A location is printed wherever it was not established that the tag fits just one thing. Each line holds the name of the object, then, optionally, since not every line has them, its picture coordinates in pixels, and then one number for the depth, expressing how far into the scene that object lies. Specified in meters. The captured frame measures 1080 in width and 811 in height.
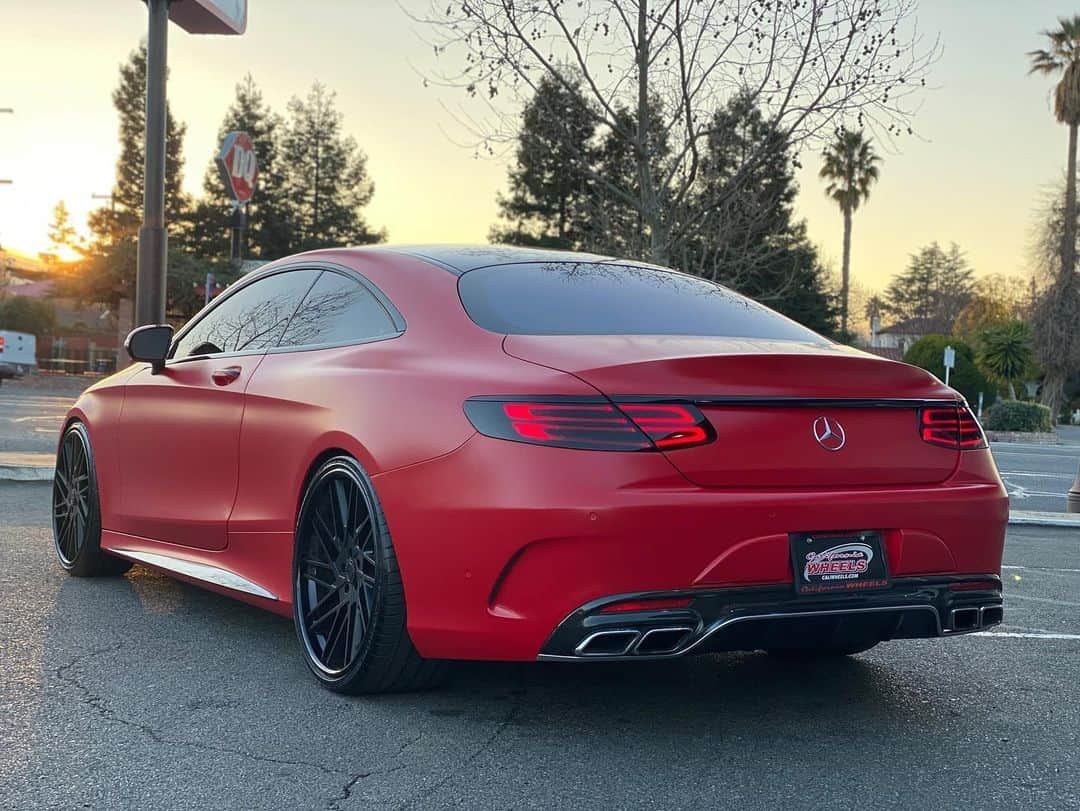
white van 42.66
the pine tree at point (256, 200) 59.06
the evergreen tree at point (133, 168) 59.31
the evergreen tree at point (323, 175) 63.28
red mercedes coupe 3.29
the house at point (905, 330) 88.50
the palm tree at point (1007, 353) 42.22
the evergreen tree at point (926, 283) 95.69
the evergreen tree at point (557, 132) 14.04
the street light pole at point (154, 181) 10.83
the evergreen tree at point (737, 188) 13.99
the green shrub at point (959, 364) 42.91
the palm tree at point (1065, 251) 51.19
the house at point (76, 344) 51.91
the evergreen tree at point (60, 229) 91.38
